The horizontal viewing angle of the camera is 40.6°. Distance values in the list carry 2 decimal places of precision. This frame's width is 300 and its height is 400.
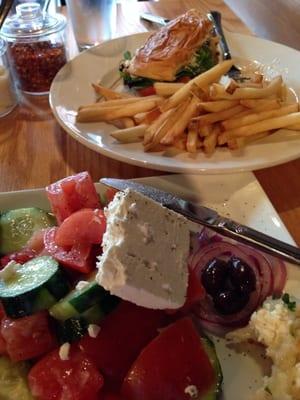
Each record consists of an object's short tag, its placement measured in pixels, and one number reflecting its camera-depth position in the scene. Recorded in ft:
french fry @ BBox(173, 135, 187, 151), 1.27
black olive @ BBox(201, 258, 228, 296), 0.90
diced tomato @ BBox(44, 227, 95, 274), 0.86
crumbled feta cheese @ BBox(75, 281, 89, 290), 0.79
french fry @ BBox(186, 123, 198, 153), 1.24
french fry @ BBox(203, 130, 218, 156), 1.25
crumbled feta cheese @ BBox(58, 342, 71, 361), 0.77
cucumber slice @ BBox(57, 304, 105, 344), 0.79
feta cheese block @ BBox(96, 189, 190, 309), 0.71
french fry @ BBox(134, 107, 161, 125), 1.33
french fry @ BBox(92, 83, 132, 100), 1.45
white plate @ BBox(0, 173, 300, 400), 1.04
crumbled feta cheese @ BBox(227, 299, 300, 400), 0.72
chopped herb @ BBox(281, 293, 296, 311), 0.81
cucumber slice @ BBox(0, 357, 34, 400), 0.76
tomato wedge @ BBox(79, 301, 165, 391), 0.78
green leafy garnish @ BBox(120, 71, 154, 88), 1.61
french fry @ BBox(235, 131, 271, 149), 1.26
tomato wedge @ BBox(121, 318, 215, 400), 0.74
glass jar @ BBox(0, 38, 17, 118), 1.55
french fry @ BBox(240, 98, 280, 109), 1.30
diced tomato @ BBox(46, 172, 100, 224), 0.98
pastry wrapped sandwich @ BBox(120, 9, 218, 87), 1.52
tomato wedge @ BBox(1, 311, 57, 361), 0.78
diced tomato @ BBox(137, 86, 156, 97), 1.55
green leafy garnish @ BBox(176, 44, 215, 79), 1.63
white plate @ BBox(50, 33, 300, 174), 1.19
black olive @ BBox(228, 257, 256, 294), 0.89
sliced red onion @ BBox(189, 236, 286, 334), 0.89
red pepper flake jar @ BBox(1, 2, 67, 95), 1.59
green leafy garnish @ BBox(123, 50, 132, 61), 1.73
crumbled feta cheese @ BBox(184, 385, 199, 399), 0.74
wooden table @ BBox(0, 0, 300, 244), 1.26
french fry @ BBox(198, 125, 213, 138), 1.27
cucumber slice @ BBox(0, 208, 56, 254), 0.99
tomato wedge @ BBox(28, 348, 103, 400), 0.74
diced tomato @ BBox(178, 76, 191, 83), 1.61
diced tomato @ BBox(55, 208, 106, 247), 0.88
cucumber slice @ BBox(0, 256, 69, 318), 0.79
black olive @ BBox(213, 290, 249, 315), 0.88
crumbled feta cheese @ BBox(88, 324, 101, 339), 0.78
